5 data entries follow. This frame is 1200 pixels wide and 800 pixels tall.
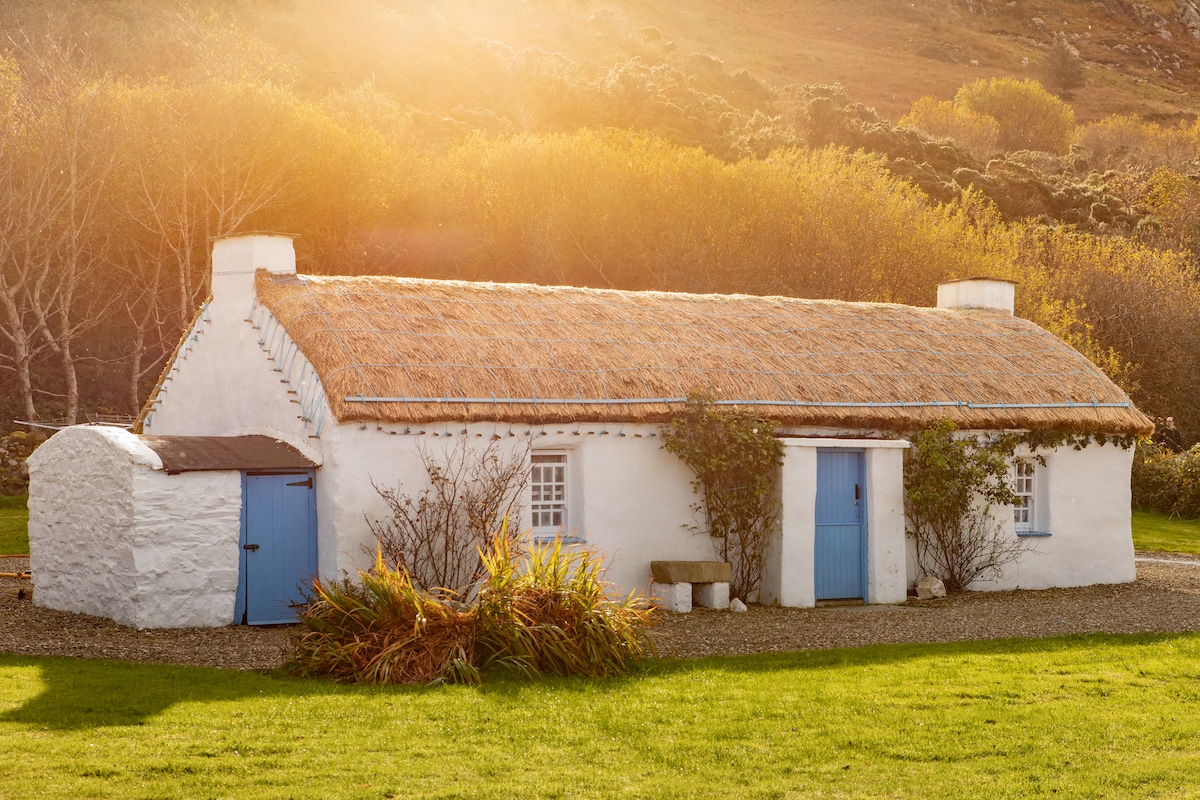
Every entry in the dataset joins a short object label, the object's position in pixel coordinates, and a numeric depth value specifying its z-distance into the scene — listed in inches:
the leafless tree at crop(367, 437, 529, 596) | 556.4
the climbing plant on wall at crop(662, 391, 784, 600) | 620.1
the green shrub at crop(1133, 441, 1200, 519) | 1104.2
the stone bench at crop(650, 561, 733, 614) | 604.0
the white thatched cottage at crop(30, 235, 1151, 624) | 561.3
